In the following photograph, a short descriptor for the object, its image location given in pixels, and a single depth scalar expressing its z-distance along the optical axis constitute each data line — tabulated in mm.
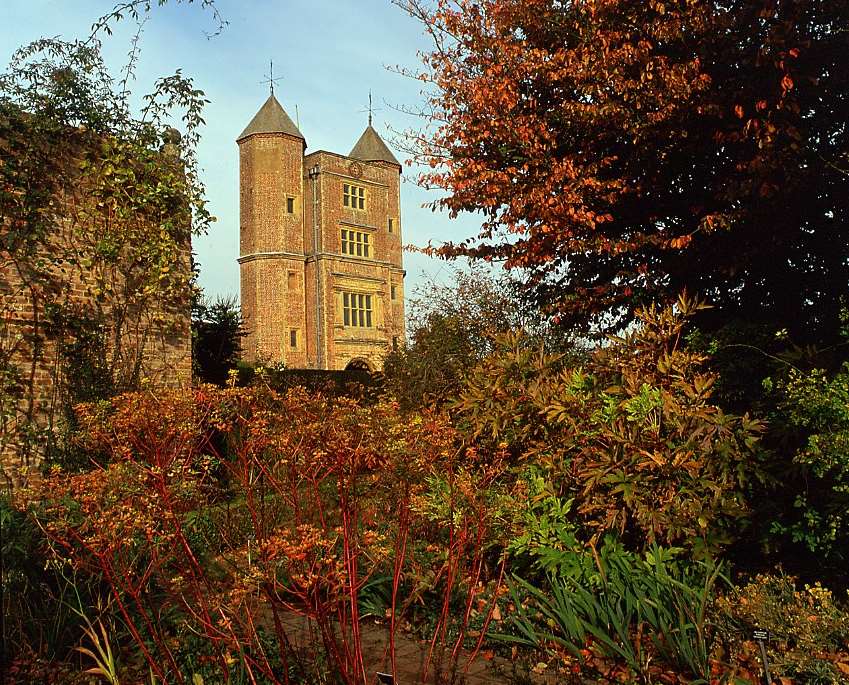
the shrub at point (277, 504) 2885
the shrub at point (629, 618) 3703
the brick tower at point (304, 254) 29828
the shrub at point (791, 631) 3514
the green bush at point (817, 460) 3984
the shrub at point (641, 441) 4535
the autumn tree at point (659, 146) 7348
